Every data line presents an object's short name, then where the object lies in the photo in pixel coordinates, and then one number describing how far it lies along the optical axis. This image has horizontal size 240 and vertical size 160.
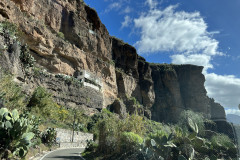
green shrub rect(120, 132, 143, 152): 10.91
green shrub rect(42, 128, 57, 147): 16.55
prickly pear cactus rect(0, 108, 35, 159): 7.26
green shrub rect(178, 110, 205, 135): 9.08
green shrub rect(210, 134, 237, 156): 12.52
